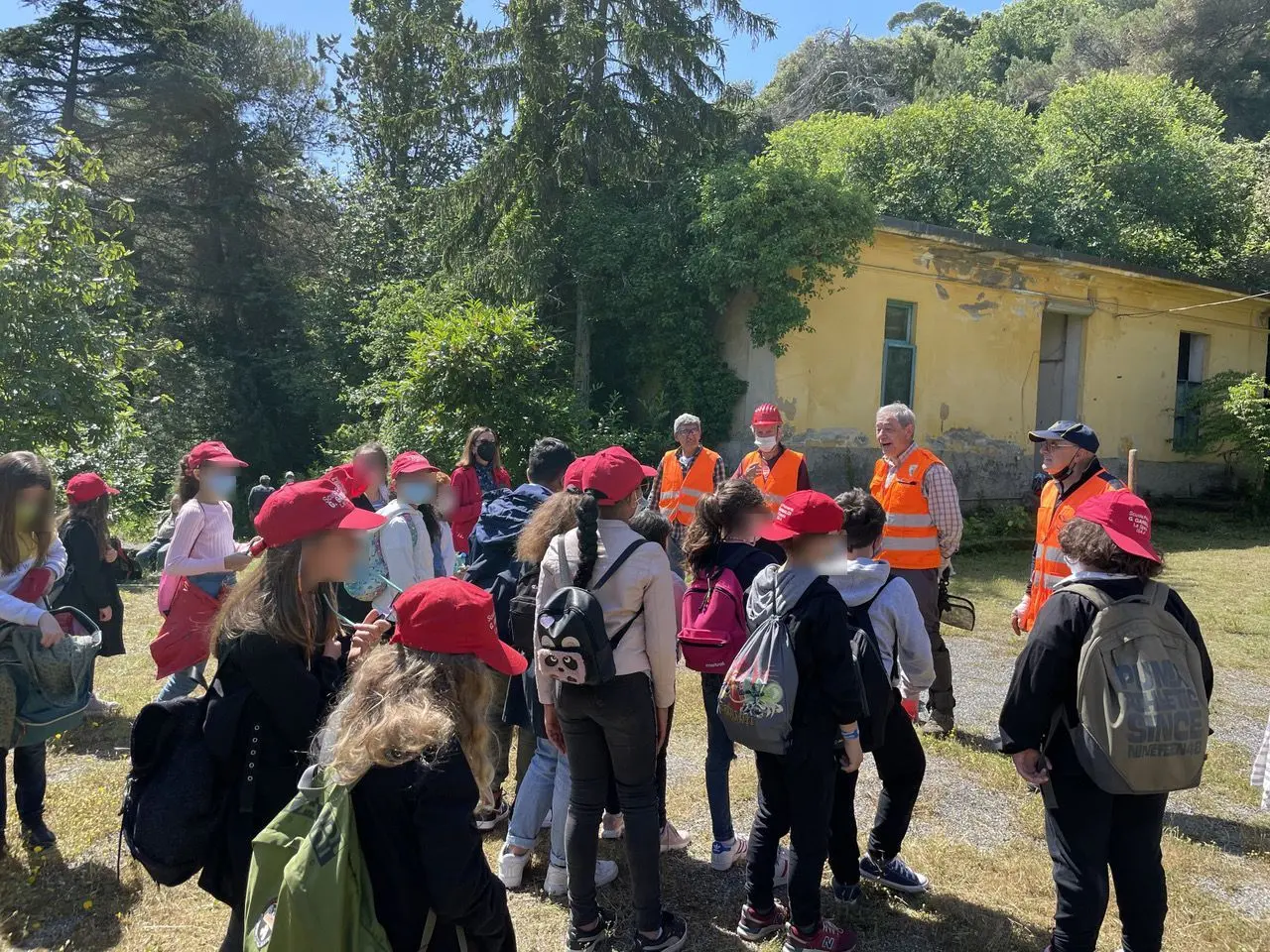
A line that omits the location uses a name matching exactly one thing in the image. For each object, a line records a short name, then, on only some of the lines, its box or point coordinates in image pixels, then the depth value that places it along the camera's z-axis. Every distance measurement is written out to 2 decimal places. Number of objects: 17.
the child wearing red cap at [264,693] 2.10
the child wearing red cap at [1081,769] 2.70
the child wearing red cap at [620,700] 3.00
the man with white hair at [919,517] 5.07
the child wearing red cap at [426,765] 1.81
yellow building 12.60
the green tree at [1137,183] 17.81
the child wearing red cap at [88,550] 5.29
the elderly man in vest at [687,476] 7.75
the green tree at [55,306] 6.64
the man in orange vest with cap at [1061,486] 4.41
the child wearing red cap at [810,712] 2.89
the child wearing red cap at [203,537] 4.40
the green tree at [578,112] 12.73
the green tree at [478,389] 11.33
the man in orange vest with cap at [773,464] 6.66
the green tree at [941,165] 17.34
